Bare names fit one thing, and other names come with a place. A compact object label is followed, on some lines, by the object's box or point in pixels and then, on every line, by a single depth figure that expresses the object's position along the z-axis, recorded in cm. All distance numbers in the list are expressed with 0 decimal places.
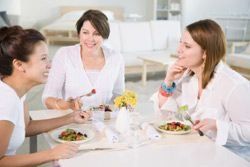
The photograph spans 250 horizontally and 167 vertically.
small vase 150
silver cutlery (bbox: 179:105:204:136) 162
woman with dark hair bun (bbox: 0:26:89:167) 123
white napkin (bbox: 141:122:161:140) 144
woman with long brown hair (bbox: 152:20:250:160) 157
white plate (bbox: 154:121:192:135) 151
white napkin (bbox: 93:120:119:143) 139
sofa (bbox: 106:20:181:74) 500
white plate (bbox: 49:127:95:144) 139
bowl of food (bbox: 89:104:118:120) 169
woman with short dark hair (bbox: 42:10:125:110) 210
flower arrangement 148
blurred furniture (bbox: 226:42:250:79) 484
